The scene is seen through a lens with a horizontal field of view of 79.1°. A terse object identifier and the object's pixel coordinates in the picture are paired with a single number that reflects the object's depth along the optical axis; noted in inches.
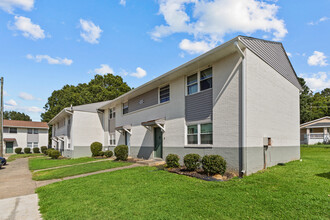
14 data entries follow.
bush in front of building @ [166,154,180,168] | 388.2
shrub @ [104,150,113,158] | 698.2
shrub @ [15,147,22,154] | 1397.6
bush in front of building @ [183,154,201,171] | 341.1
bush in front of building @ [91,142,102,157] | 770.9
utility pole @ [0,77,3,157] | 861.2
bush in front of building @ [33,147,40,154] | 1446.9
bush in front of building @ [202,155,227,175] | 300.4
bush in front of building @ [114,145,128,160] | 569.0
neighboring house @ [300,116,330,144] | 1117.4
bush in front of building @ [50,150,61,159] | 847.1
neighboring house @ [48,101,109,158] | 803.4
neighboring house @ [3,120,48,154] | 1451.8
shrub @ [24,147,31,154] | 1438.2
